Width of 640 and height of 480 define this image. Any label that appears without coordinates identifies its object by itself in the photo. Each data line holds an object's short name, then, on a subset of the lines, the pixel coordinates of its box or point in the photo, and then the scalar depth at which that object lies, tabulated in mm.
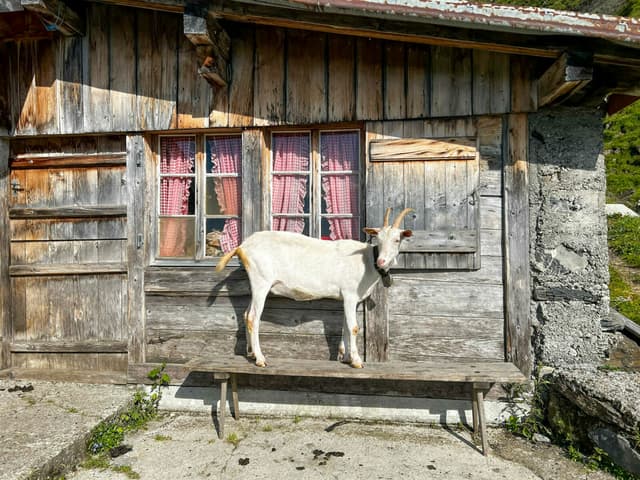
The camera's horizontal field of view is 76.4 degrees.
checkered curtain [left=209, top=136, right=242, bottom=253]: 4082
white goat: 3437
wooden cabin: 3533
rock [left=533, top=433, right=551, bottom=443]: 3322
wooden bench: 3146
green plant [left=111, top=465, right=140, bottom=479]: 2947
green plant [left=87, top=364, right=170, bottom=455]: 3273
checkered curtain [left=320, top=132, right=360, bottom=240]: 3920
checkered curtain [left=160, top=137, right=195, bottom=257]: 4164
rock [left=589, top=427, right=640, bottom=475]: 2631
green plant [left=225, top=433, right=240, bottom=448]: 3363
